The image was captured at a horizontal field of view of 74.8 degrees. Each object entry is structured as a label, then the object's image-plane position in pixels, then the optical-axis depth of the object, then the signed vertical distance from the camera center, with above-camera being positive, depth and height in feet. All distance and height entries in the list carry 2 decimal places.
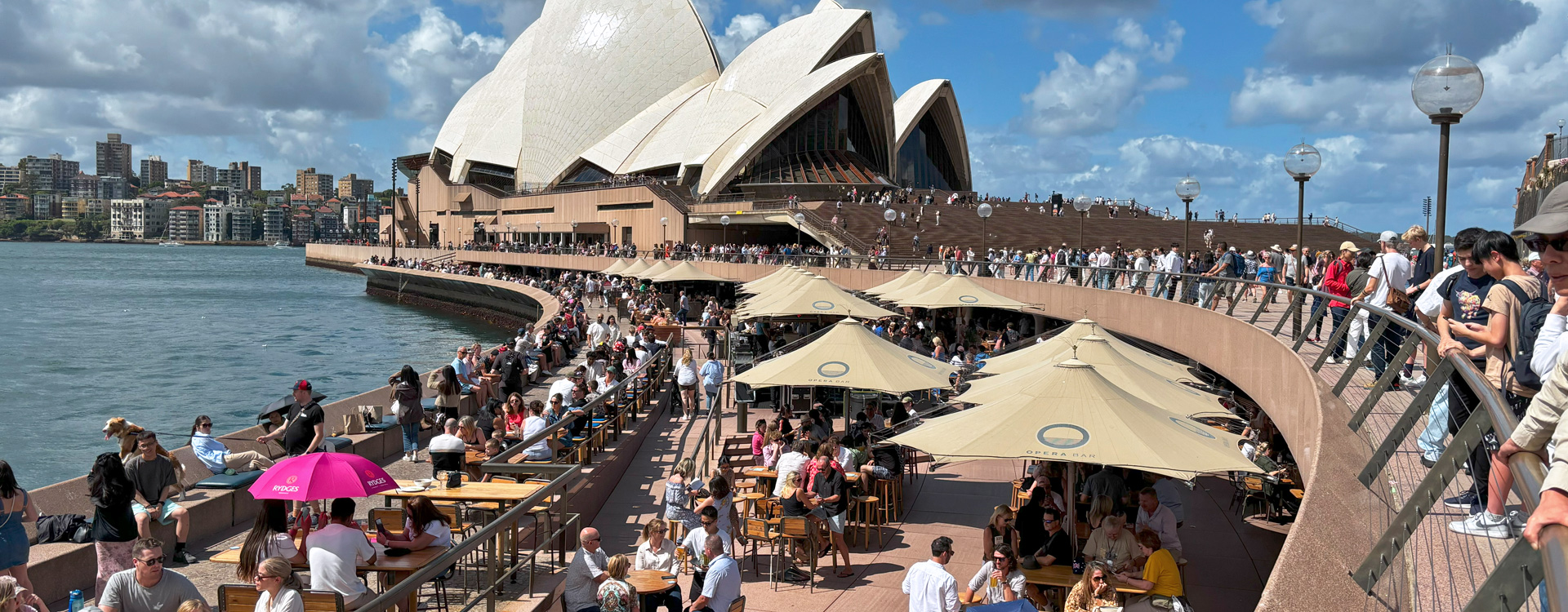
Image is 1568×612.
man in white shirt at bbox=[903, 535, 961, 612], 22.56 -7.11
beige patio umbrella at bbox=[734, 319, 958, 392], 37.37 -3.96
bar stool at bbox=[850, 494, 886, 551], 32.45 -8.38
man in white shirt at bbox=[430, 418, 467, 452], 31.71 -5.98
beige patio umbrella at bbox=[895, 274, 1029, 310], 62.08 -1.99
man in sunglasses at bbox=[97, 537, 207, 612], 19.15 -6.50
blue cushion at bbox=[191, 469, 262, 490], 30.63 -7.11
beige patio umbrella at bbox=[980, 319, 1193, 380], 38.29 -3.39
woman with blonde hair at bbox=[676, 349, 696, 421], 54.29 -6.82
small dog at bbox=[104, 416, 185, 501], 26.43 -5.04
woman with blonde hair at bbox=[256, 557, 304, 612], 17.72 -5.95
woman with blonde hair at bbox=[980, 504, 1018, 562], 25.86 -6.68
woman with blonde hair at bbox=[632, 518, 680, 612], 25.63 -7.45
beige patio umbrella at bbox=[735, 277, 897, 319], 58.18 -2.50
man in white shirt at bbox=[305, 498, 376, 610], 20.48 -6.28
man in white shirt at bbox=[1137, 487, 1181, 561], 25.75 -6.34
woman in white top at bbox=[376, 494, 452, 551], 23.49 -6.51
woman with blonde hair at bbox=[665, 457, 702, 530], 30.55 -7.36
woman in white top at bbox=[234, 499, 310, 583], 20.94 -6.20
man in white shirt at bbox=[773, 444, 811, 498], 31.73 -6.36
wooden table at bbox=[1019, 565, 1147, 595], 24.47 -7.47
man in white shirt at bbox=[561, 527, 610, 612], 23.53 -7.40
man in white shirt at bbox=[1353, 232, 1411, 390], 28.86 +0.09
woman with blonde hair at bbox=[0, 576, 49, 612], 16.76 -5.93
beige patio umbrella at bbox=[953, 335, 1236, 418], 29.35 -3.63
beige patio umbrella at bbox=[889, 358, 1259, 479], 23.43 -4.02
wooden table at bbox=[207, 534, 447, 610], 22.44 -6.94
